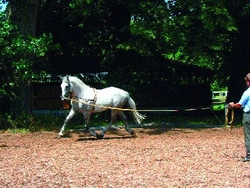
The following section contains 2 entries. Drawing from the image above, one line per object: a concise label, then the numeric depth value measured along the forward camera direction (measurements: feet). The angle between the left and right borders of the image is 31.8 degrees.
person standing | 31.89
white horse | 44.96
